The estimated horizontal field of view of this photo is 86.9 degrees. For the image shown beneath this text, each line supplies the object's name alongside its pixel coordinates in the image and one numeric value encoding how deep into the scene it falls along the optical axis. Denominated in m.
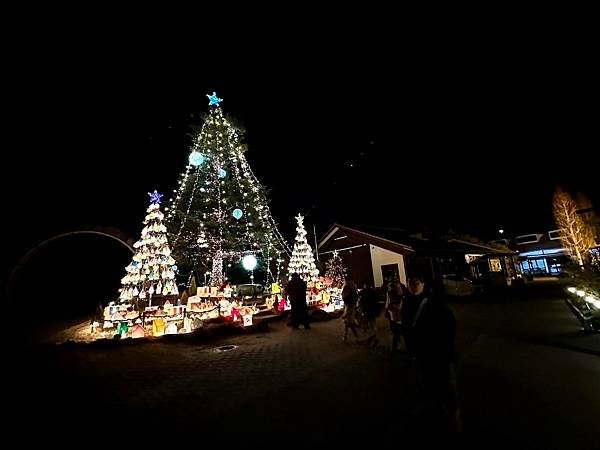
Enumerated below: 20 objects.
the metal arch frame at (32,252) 12.05
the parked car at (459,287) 18.89
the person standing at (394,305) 7.13
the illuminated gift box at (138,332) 9.87
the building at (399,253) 21.28
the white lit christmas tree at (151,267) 12.29
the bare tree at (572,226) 31.09
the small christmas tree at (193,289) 13.20
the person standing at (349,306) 8.44
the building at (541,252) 41.25
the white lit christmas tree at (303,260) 19.22
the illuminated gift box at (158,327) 10.09
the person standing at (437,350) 3.45
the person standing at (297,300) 11.20
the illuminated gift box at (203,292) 12.83
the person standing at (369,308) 8.23
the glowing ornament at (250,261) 16.41
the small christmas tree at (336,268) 23.65
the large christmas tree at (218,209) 16.33
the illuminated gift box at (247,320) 11.41
